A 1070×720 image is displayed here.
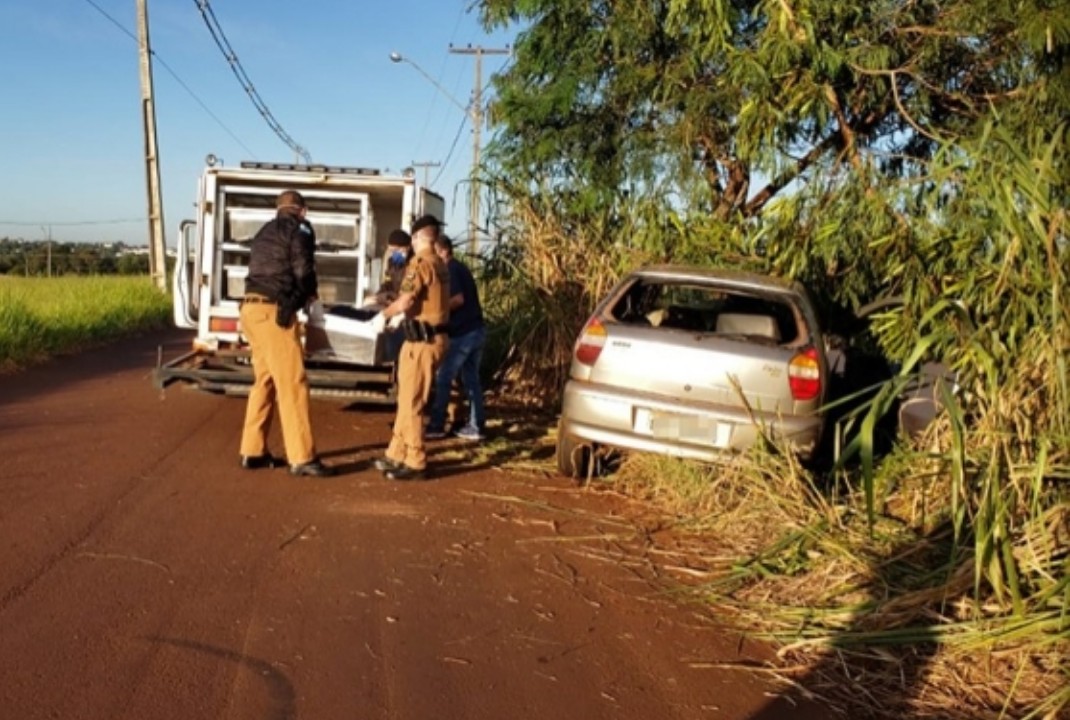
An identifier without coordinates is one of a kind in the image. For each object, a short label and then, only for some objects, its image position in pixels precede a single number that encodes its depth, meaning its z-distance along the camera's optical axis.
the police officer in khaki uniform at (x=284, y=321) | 6.94
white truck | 8.43
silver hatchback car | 6.46
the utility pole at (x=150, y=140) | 22.47
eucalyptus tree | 4.80
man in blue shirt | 8.70
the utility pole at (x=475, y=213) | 11.85
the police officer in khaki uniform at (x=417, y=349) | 7.15
